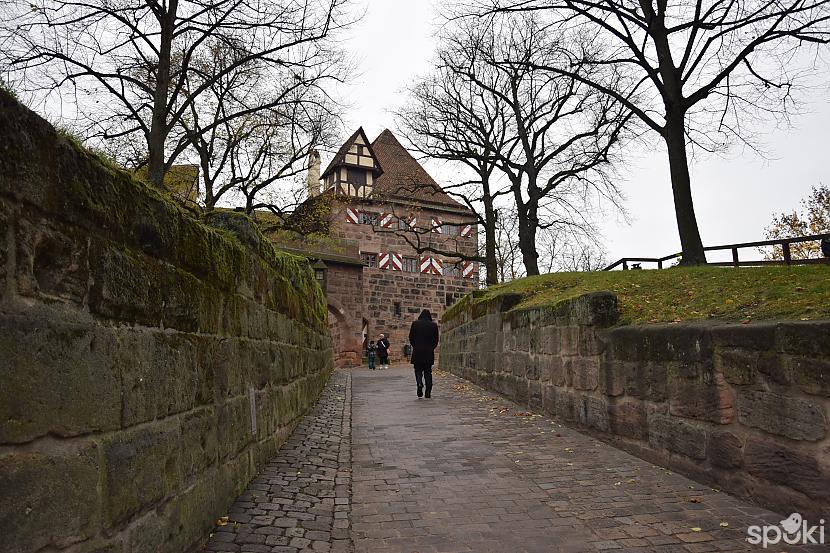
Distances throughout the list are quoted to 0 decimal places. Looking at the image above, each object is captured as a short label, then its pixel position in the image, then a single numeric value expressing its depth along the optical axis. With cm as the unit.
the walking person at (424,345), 1138
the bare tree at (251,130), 1483
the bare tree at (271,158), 1847
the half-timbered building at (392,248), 3459
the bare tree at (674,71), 1245
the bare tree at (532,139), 2064
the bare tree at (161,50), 1173
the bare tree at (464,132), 2334
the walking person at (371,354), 2647
